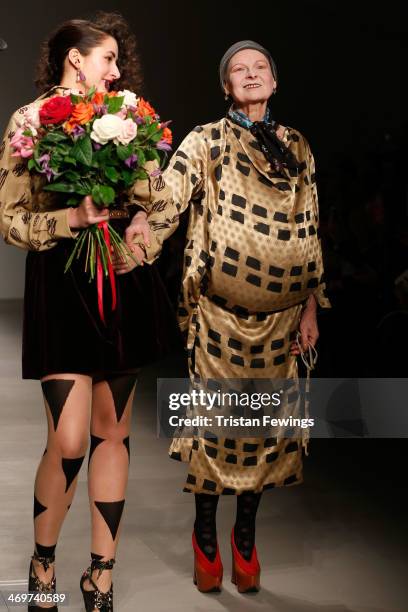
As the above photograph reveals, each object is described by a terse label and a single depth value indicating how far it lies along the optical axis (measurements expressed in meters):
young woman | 4.87
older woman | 5.62
